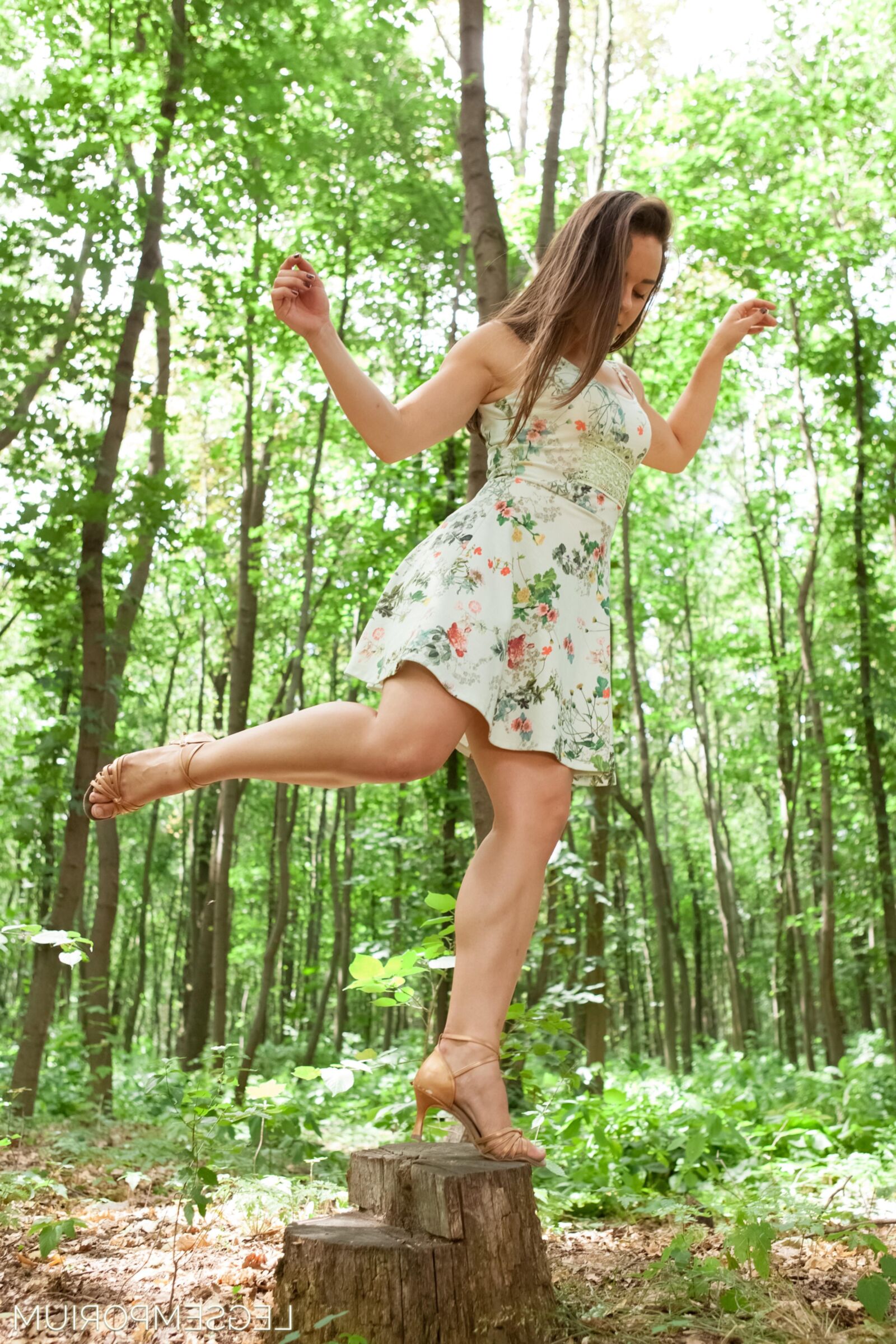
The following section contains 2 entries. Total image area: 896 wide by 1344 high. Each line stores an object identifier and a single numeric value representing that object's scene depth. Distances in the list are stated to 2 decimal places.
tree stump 1.90
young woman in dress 2.26
